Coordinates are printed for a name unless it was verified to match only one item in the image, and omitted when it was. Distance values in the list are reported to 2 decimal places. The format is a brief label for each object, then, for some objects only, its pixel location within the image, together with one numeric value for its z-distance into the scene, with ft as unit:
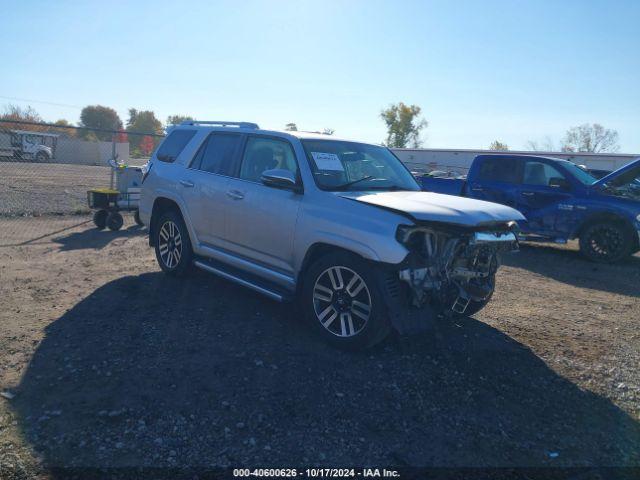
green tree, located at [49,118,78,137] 196.06
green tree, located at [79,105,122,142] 289.94
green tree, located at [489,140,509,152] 274.11
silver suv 13.76
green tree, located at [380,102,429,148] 262.26
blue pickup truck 31.32
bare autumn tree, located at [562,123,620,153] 223.12
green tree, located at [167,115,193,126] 245.18
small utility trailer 33.32
